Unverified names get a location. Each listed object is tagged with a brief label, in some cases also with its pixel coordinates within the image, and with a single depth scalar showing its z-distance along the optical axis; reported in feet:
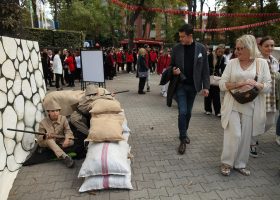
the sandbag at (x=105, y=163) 8.63
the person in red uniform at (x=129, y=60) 47.73
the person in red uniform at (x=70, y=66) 32.03
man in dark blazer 11.29
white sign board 19.77
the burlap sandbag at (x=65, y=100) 13.11
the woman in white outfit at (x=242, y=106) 8.88
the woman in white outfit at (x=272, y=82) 10.88
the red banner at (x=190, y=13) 38.86
